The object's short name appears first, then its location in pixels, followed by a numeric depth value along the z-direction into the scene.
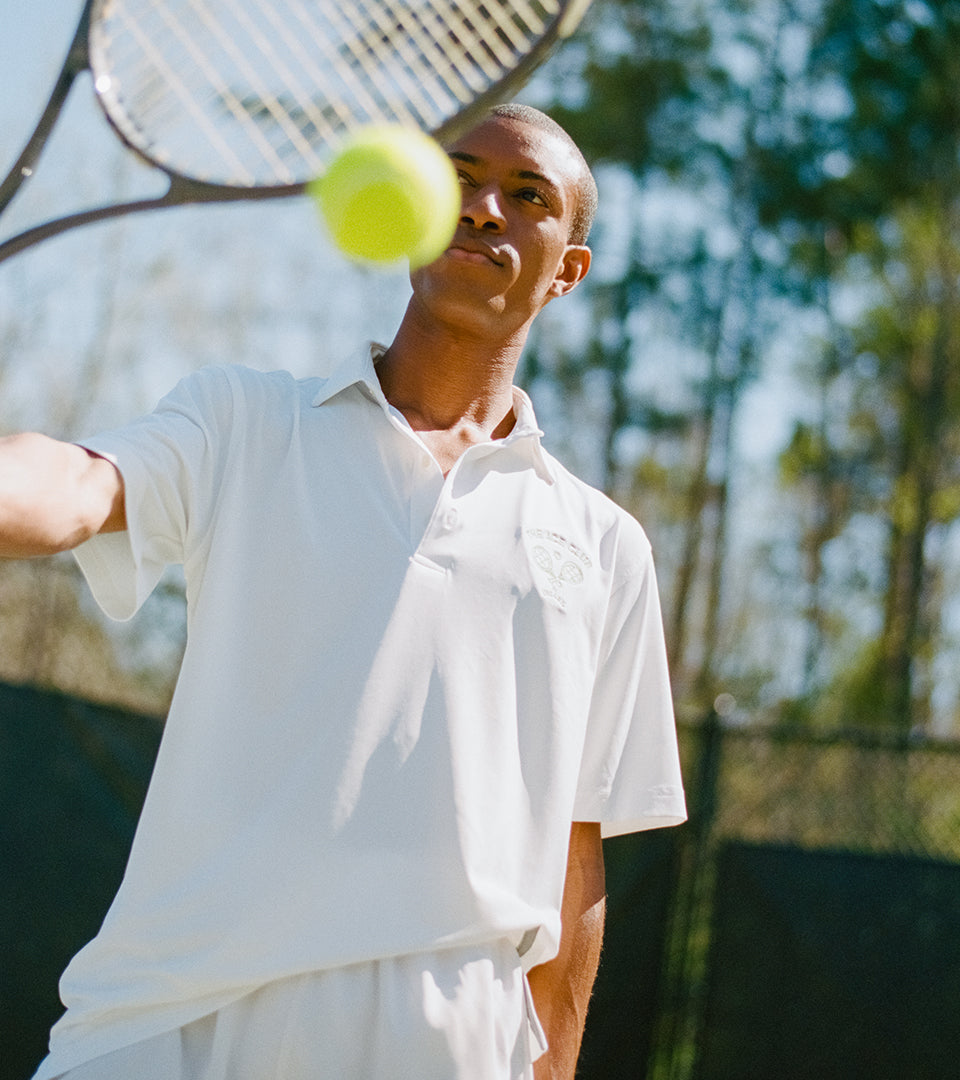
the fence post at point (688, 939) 4.22
